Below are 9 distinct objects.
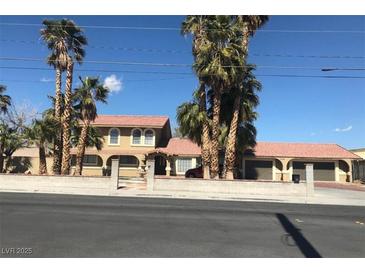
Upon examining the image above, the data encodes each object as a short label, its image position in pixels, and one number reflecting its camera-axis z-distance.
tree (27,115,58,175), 25.78
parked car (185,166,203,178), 30.52
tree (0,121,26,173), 29.23
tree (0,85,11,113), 30.98
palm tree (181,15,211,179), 25.28
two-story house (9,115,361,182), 37.06
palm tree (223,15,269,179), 24.83
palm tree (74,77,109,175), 27.52
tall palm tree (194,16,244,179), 23.88
